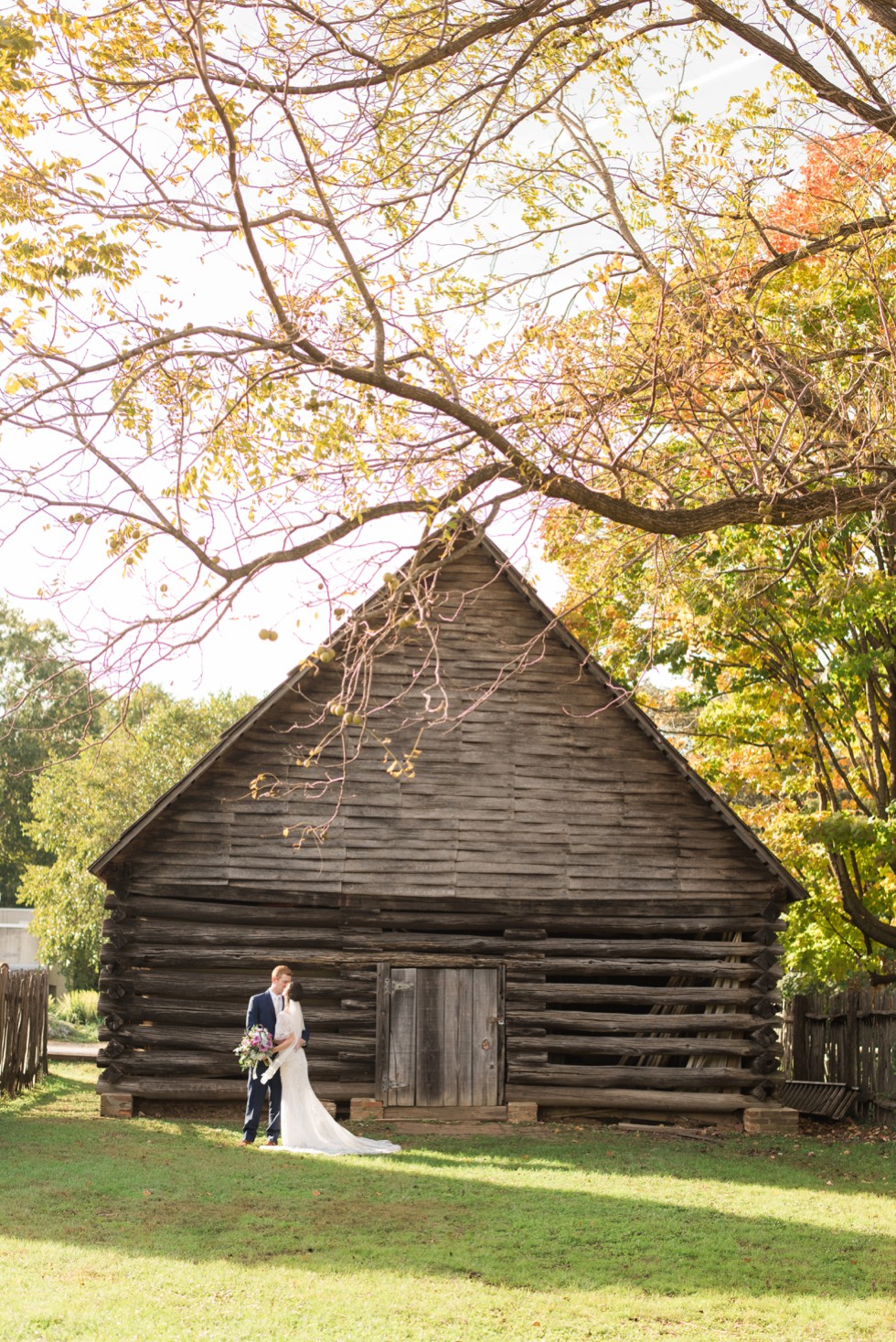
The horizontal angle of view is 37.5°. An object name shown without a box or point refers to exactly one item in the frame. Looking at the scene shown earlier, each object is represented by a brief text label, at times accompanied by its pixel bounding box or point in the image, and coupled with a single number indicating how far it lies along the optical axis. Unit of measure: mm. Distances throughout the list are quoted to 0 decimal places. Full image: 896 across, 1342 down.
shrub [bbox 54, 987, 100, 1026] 32938
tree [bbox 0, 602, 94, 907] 50062
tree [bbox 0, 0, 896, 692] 7129
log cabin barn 16266
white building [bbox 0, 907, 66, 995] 42250
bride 13828
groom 14117
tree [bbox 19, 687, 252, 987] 37750
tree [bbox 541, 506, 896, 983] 16391
